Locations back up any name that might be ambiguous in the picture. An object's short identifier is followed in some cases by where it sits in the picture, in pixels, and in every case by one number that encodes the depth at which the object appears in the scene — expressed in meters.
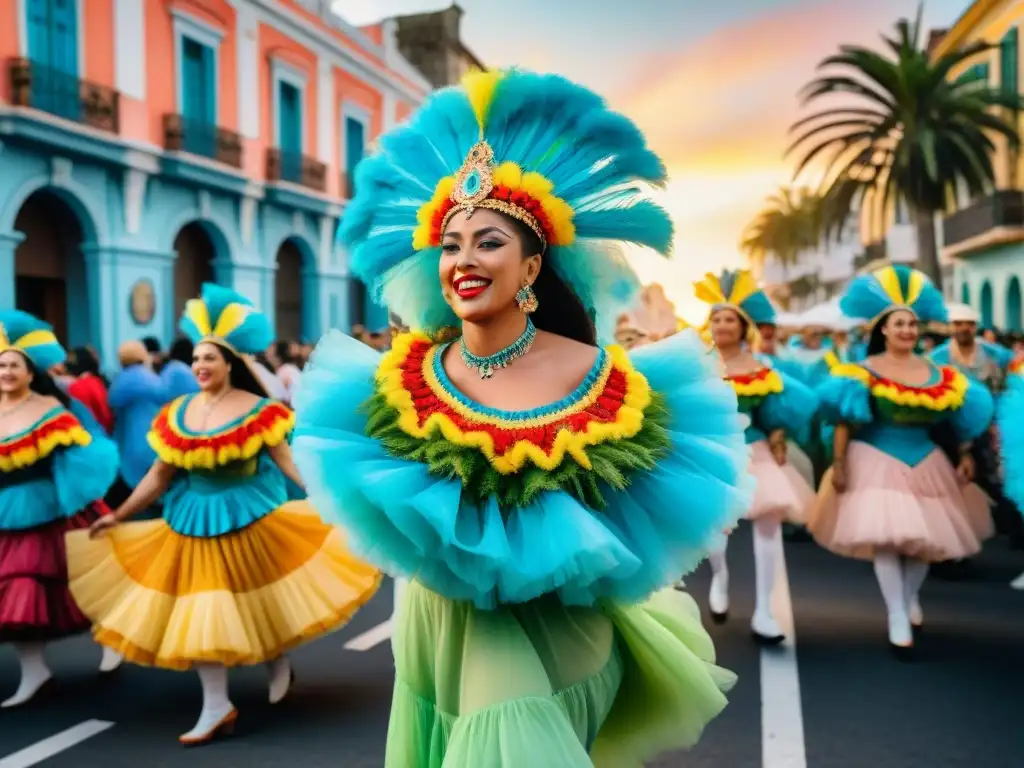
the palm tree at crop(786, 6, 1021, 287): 22.03
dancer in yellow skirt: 4.61
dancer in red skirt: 5.18
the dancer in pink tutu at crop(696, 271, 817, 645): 6.06
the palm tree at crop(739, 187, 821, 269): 50.69
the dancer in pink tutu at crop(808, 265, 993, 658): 5.66
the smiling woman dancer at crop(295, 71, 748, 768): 2.39
